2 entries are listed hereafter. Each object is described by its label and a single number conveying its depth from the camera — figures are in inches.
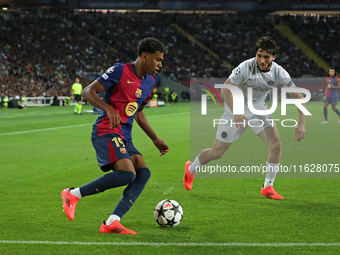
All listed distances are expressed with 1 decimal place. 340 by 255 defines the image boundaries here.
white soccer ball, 236.1
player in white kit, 288.0
